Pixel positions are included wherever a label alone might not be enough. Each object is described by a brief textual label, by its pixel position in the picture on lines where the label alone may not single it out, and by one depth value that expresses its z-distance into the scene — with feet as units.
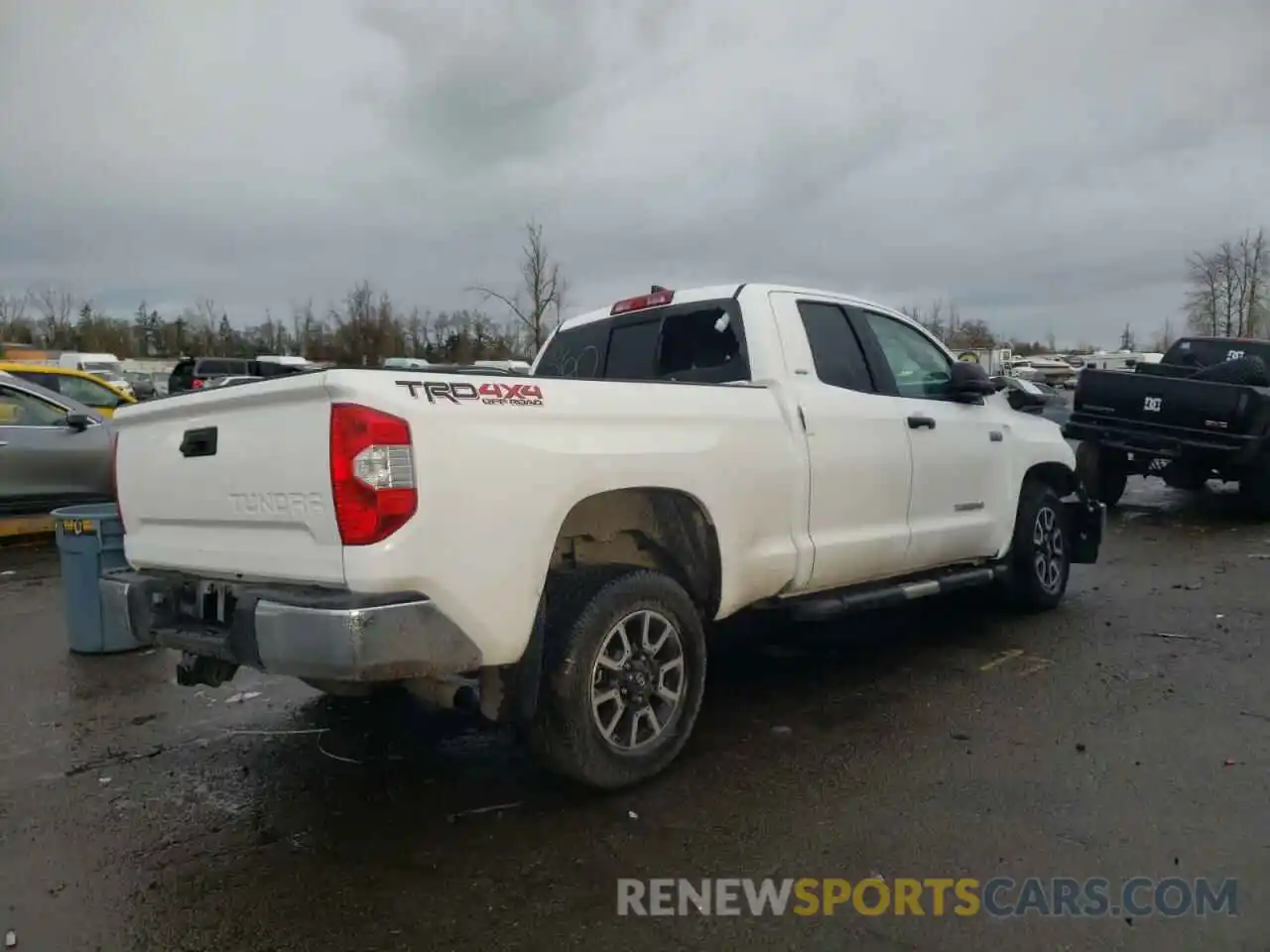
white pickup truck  10.09
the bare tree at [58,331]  230.68
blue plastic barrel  18.52
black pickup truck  33.73
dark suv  87.71
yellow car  37.78
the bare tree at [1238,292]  180.75
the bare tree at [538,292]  110.32
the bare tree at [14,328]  226.79
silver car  31.42
